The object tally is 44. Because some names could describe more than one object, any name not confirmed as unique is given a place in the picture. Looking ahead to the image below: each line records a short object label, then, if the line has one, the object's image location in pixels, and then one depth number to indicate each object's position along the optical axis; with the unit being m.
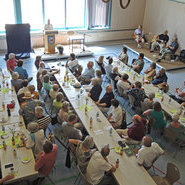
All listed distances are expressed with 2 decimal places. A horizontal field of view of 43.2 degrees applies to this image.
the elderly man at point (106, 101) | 6.74
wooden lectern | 11.60
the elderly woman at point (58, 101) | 6.19
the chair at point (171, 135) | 5.86
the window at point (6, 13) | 11.62
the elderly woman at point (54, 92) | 6.80
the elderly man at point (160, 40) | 12.55
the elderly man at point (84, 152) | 4.42
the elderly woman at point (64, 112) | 5.76
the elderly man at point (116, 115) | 5.93
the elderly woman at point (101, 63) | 8.83
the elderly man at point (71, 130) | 5.14
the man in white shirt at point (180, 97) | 7.38
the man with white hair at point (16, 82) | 7.06
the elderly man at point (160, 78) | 8.21
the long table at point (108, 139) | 4.26
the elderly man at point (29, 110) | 5.68
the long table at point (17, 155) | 4.22
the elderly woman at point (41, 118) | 5.36
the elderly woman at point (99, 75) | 7.54
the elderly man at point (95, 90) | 7.00
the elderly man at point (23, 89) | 6.68
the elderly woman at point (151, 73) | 8.62
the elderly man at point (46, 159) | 4.31
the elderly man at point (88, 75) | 8.34
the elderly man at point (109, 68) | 8.51
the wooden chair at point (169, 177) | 4.50
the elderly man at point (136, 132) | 5.32
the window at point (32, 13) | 11.99
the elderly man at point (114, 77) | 7.95
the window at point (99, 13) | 13.06
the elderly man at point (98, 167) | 4.28
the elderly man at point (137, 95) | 6.90
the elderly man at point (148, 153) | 4.61
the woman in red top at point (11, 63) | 8.42
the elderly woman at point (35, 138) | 4.72
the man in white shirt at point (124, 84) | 7.46
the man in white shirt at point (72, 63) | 8.80
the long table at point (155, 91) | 6.54
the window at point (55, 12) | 12.41
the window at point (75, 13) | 12.92
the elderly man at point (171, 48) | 11.80
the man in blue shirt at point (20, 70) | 7.85
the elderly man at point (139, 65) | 9.13
